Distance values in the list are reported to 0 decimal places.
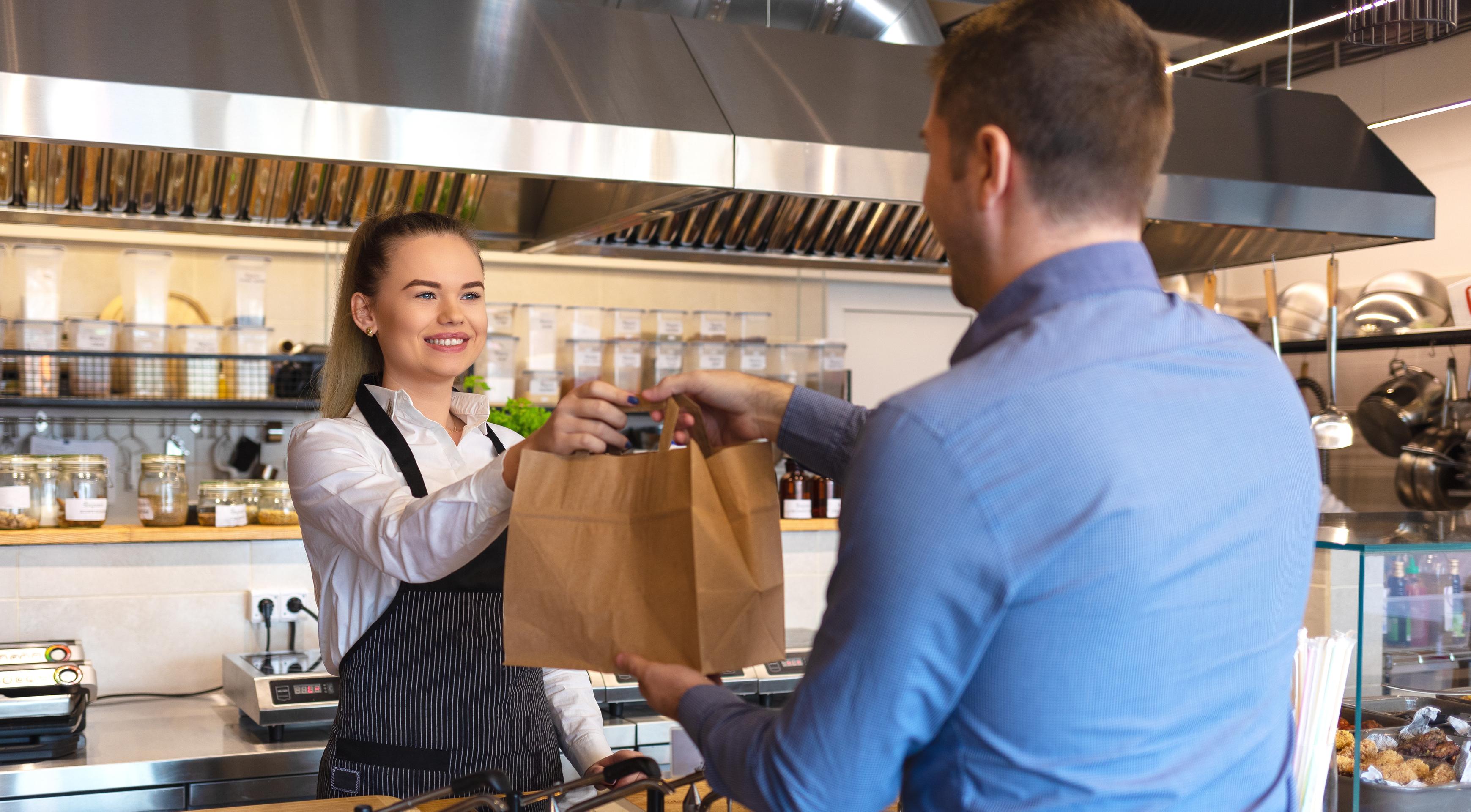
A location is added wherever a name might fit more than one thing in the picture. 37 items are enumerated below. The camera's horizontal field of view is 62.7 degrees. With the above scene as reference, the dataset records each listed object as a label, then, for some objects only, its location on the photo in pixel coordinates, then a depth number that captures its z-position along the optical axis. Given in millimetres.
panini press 2189
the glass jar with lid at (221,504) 2920
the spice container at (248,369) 4055
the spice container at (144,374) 3984
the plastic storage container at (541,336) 4391
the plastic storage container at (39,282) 3684
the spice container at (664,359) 4340
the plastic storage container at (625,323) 4539
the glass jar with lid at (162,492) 2980
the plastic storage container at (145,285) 3887
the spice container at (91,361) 3902
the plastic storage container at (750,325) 4699
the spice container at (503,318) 4457
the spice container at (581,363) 4414
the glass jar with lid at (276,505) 2986
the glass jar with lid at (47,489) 2844
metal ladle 3559
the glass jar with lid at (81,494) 2818
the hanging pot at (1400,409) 4848
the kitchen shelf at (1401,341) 4484
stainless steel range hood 1880
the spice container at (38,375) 3883
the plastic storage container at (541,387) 4344
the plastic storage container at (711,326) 4605
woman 1524
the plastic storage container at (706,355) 4453
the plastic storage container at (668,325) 4562
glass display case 1501
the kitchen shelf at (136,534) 2678
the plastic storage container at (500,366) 4273
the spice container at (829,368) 4578
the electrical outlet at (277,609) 2820
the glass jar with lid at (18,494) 2760
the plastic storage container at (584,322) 4445
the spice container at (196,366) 3992
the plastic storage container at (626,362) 4355
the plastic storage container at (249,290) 4129
